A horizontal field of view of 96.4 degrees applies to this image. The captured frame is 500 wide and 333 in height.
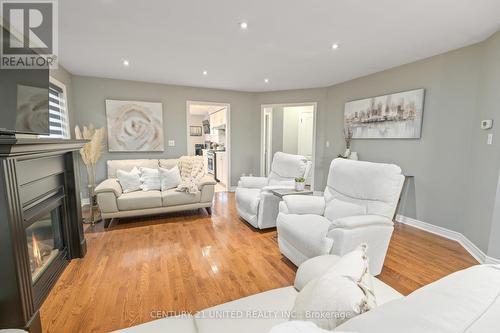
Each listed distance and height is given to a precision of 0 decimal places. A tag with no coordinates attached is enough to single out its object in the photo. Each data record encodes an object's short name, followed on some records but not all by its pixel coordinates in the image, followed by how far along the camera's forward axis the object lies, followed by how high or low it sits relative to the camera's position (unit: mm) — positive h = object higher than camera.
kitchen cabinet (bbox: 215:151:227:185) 5674 -673
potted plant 2895 -545
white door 6242 +214
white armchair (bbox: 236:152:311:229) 2984 -718
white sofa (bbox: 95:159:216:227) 3135 -850
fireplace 1293 -608
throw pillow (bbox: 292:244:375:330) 651 -481
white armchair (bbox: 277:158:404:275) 1795 -680
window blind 3230 +415
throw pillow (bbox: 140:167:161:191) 3611 -626
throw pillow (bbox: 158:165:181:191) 3672 -618
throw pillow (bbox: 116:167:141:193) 3475 -618
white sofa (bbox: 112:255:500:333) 437 -357
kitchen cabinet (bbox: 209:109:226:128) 5871 +665
